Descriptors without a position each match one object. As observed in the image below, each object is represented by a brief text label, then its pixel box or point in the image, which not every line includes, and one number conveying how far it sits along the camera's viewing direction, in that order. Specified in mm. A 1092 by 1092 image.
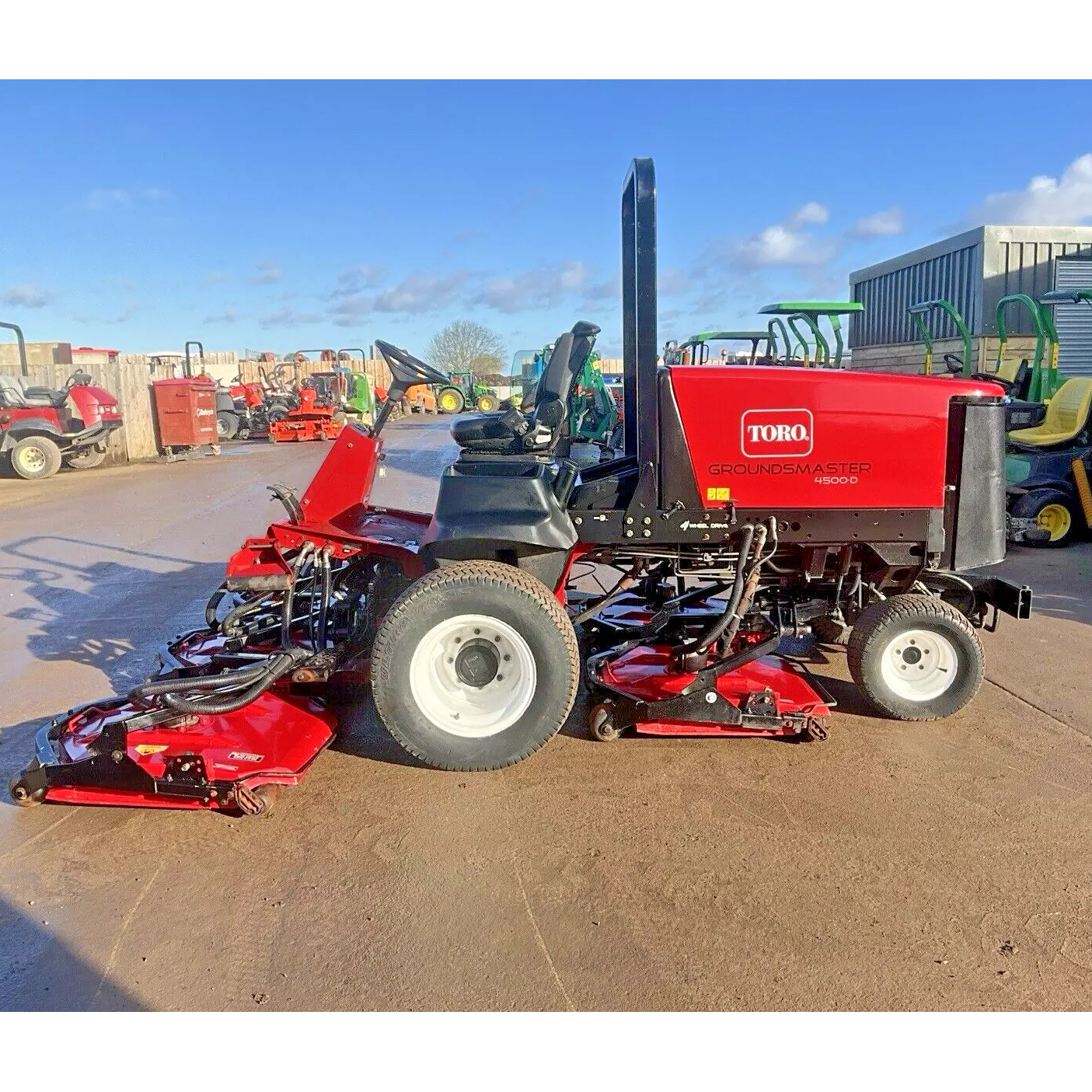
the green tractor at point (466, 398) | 32625
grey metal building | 14242
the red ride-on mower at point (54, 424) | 14734
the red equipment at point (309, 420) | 22031
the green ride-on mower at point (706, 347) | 11656
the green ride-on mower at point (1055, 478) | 7828
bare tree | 55781
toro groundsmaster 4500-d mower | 3396
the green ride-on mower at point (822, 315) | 10336
